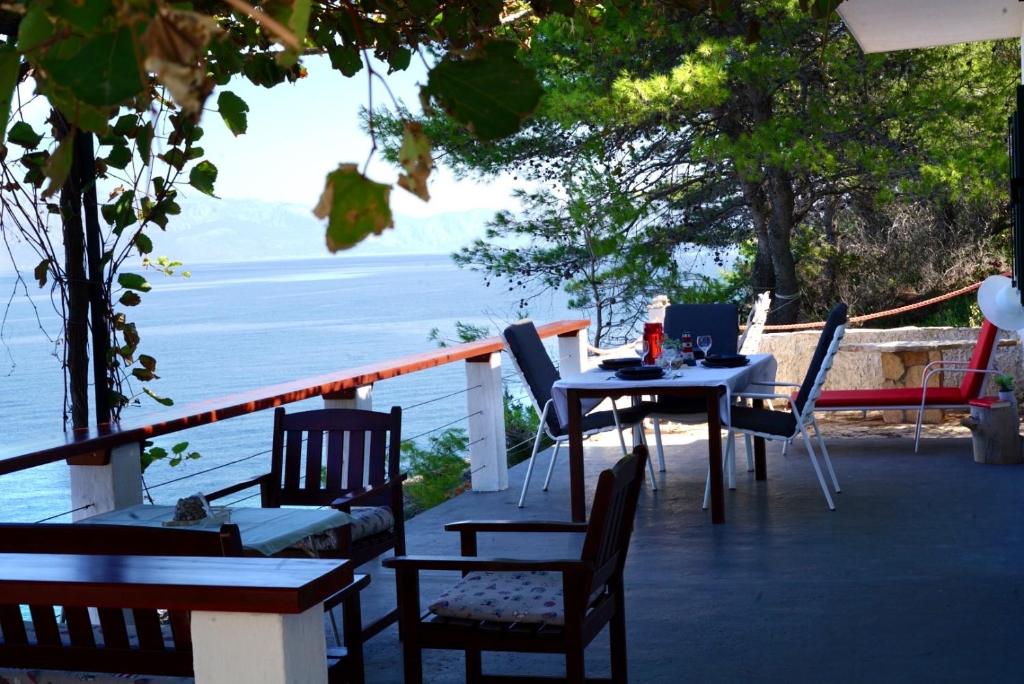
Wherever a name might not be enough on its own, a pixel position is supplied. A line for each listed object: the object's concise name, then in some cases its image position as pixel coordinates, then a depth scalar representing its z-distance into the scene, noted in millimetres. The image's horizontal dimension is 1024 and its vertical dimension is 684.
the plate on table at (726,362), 6691
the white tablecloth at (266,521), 3383
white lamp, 6848
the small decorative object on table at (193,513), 3428
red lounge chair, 7594
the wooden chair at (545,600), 2932
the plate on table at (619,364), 6859
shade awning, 6809
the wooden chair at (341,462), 4504
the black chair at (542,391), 6570
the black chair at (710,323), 7838
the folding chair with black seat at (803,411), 6195
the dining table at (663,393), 5992
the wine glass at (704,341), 6684
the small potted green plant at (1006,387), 7305
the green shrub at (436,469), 10494
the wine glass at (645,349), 6873
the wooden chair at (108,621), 2242
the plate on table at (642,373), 6270
